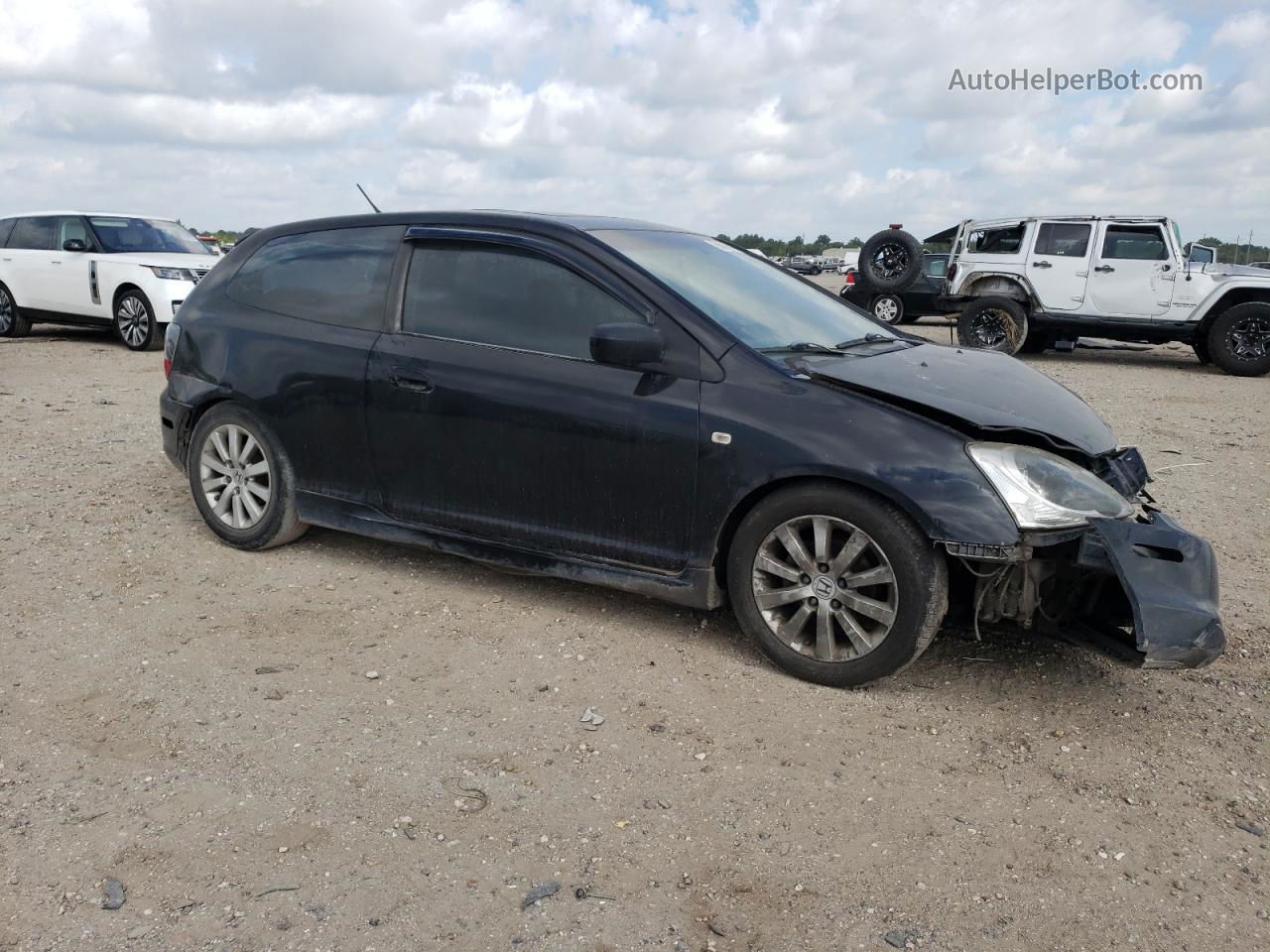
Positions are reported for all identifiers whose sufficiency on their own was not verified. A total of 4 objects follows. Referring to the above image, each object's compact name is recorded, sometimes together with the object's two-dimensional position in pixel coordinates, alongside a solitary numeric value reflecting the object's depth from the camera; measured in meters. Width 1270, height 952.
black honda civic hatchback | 3.55
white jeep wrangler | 13.69
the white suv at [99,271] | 13.17
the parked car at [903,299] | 17.55
